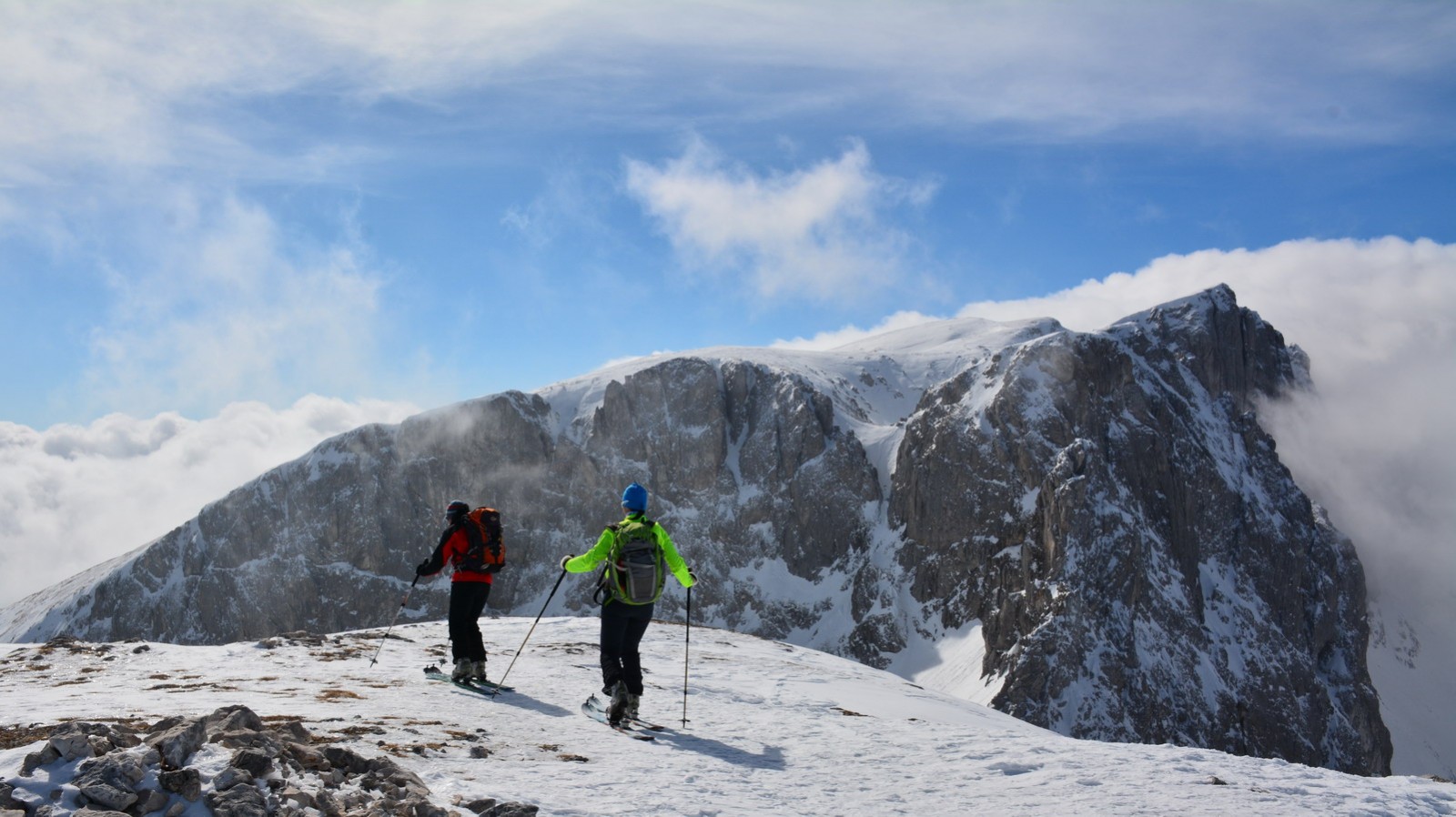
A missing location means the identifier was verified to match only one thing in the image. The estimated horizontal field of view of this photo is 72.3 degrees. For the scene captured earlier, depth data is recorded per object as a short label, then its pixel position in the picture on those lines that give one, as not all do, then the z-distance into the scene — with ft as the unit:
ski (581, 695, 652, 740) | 40.52
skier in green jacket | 42.55
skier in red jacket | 50.32
